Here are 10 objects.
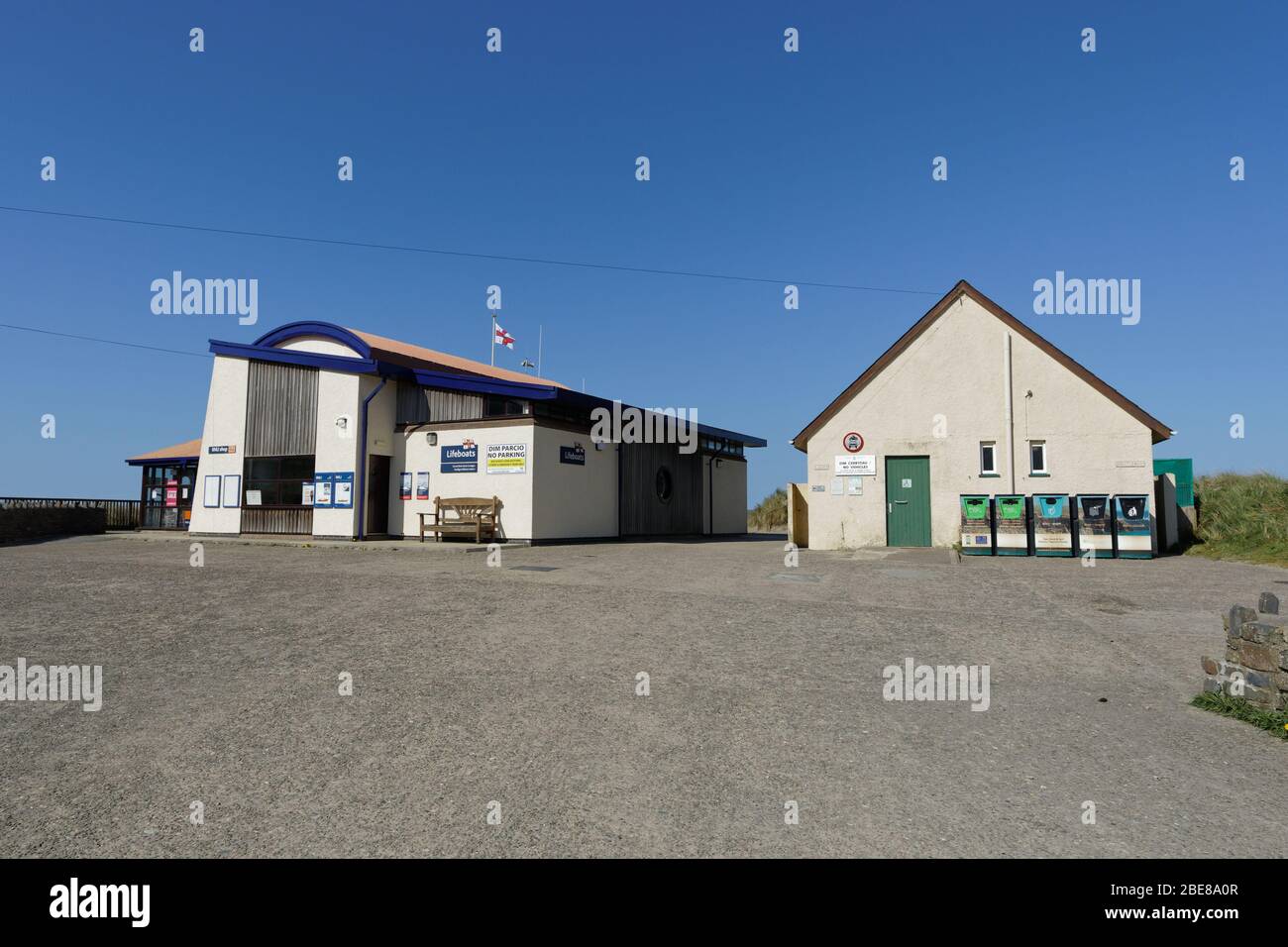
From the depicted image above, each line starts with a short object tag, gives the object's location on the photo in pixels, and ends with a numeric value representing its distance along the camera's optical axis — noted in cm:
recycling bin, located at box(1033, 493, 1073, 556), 1602
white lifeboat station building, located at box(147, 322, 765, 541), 2030
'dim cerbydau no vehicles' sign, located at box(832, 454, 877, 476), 1914
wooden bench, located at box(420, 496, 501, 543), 1980
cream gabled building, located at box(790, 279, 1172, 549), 1741
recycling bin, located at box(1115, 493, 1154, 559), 1570
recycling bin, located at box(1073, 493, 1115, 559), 1591
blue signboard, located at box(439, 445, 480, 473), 2070
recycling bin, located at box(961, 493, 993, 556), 1669
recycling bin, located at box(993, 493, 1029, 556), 1633
